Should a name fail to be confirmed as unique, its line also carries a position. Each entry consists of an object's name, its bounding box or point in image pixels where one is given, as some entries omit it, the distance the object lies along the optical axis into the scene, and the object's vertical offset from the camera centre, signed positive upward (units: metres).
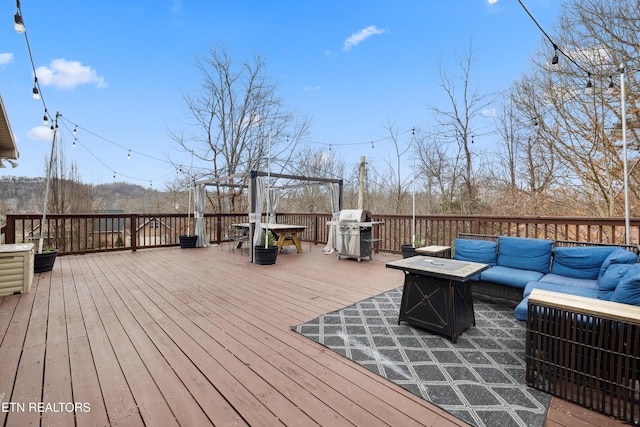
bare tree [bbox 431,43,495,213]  9.37 +3.58
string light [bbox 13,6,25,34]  2.71 +1.82
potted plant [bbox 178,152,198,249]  7.65 -0.81
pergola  5.86 +0.28
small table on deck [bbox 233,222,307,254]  6.57 -0.47
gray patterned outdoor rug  1.59 -1.09
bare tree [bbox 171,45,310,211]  11.37 +4.03
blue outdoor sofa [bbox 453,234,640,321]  2.50 -0.56
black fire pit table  2.44 -0.76
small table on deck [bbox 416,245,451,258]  3.54 -0.47
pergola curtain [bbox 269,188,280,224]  8.52 +0.32
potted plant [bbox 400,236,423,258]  5.53 -0.69
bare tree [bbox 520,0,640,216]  5.64 +2.64
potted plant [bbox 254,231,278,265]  5.61 -0.82
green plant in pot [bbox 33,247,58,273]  4.70 -0.88
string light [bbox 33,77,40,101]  3.95 +1.67
